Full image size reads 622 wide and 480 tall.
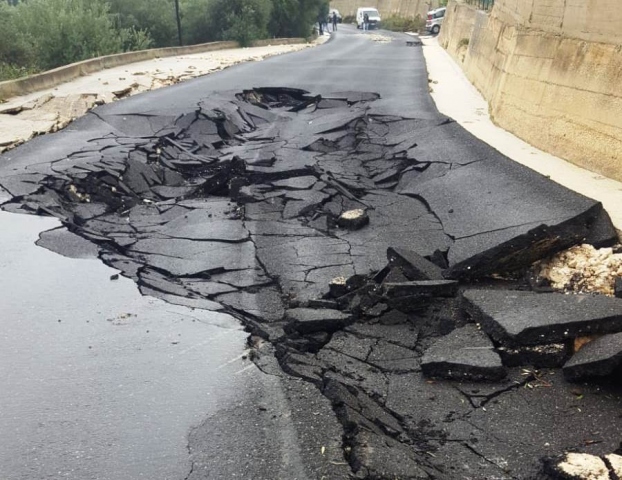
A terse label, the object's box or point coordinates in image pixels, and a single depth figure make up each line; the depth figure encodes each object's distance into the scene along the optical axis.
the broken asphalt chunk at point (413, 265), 5.39
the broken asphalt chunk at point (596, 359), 3.90
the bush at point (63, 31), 20.11
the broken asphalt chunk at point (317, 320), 4.86
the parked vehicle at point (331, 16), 63.65
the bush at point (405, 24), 55.58
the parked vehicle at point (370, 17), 60.94
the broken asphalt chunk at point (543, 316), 4.29
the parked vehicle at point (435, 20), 46.78
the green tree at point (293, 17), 40.34
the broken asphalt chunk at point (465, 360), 4.21
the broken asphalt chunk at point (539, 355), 4.29
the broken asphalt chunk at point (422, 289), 5.13
